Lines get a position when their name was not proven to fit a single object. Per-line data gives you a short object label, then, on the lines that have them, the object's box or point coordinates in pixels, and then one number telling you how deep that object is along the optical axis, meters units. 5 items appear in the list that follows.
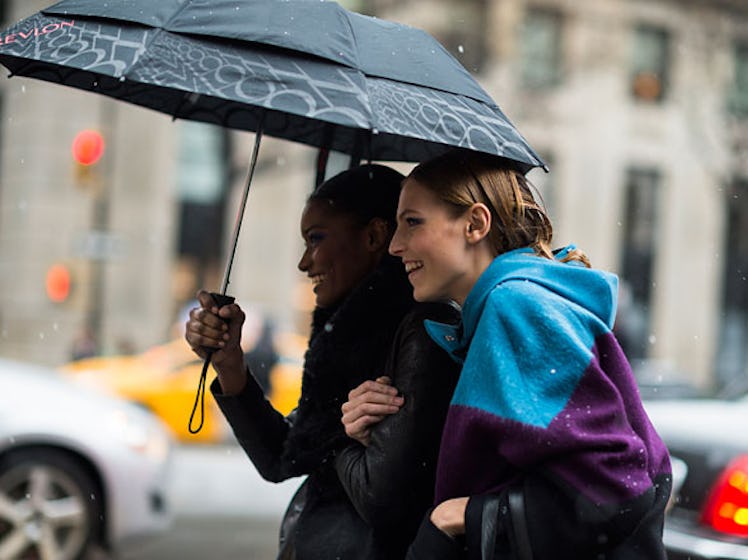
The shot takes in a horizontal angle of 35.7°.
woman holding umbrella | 2.25
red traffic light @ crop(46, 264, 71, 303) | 21.36
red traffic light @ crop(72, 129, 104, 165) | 17.69
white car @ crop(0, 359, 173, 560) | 6.58
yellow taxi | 13.45
